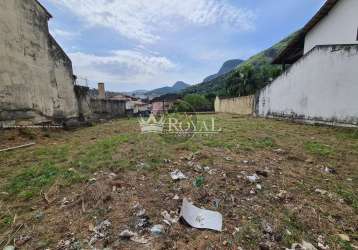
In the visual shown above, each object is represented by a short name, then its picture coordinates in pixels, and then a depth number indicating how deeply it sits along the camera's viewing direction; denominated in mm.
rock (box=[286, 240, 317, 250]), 1521
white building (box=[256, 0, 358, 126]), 6117
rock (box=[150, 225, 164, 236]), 1686
